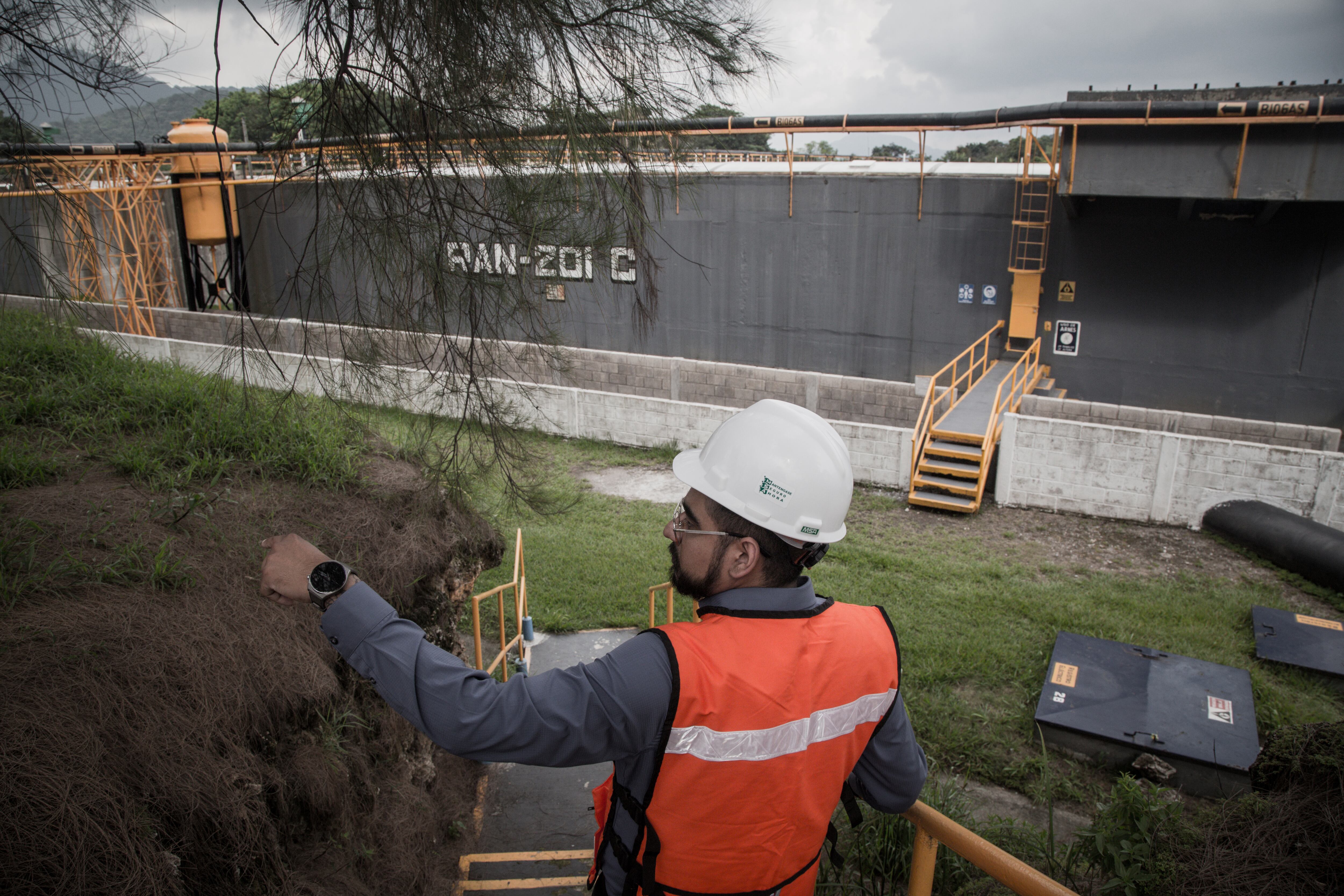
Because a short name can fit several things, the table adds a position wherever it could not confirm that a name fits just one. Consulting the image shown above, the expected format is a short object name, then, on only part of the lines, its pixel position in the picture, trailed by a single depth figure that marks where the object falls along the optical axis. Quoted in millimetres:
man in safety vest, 1591
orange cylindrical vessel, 18406
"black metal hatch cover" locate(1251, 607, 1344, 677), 7273
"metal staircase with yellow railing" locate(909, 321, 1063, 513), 11773
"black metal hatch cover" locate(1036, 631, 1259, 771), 5977
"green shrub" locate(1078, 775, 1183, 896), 3012
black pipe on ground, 9055
